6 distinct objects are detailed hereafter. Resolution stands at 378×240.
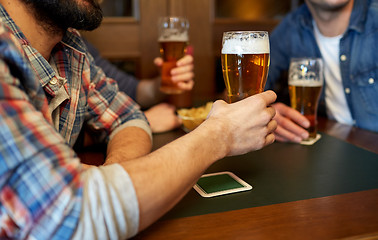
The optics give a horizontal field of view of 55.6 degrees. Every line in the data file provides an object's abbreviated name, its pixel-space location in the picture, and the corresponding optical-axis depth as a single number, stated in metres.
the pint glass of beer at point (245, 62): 0.92
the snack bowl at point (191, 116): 1.36
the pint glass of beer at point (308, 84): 1.35
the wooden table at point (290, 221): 0.68
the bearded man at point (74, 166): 0.60
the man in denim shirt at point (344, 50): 1.75
